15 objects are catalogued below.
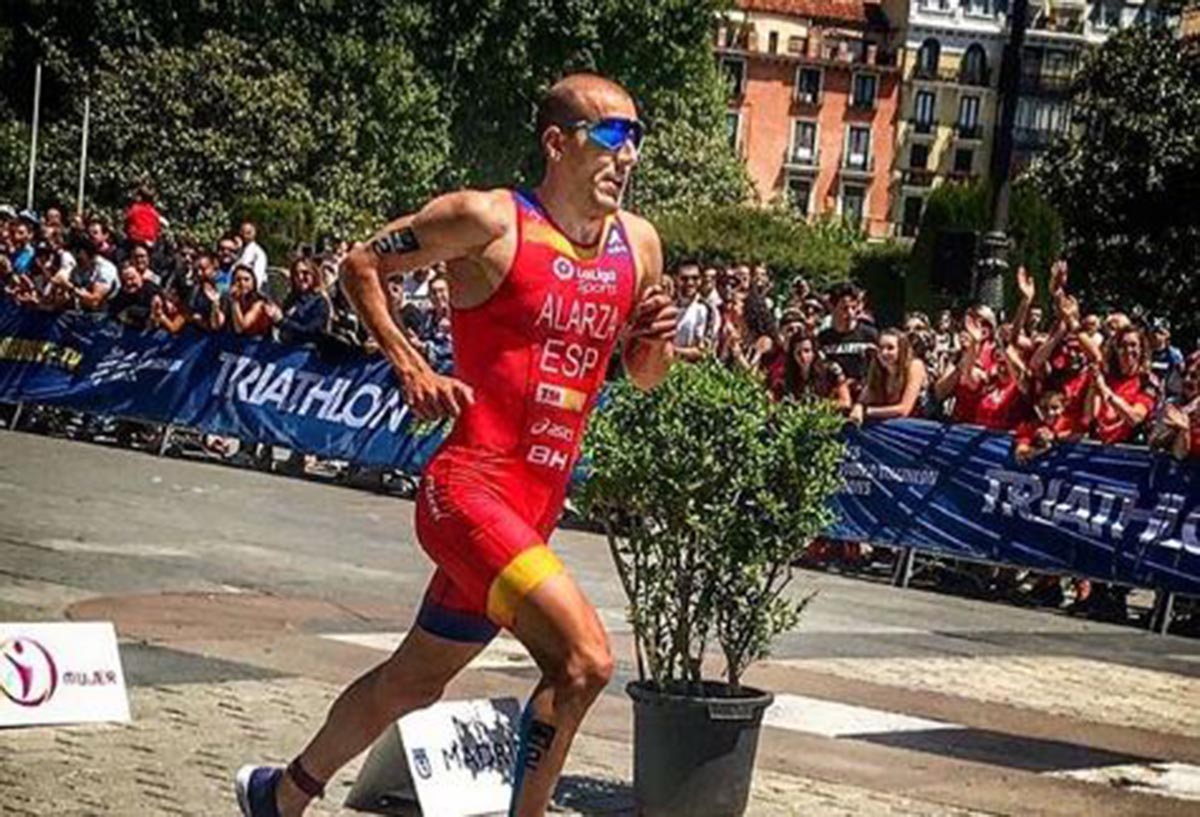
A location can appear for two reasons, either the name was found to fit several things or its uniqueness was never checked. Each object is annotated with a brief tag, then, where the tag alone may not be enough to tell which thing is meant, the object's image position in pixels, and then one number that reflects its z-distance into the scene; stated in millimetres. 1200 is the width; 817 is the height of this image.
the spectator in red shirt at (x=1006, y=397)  15664
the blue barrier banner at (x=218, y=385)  19016
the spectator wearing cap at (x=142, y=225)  25547
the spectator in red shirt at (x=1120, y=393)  15031
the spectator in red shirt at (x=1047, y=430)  15164
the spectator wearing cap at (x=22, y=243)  23484
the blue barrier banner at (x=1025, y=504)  14602
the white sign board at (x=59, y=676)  8023
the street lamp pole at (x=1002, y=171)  18188
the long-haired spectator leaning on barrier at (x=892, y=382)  16077
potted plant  7371
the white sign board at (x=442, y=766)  7121
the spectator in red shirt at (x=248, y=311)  19906
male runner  5770
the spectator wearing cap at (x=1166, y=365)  16469
